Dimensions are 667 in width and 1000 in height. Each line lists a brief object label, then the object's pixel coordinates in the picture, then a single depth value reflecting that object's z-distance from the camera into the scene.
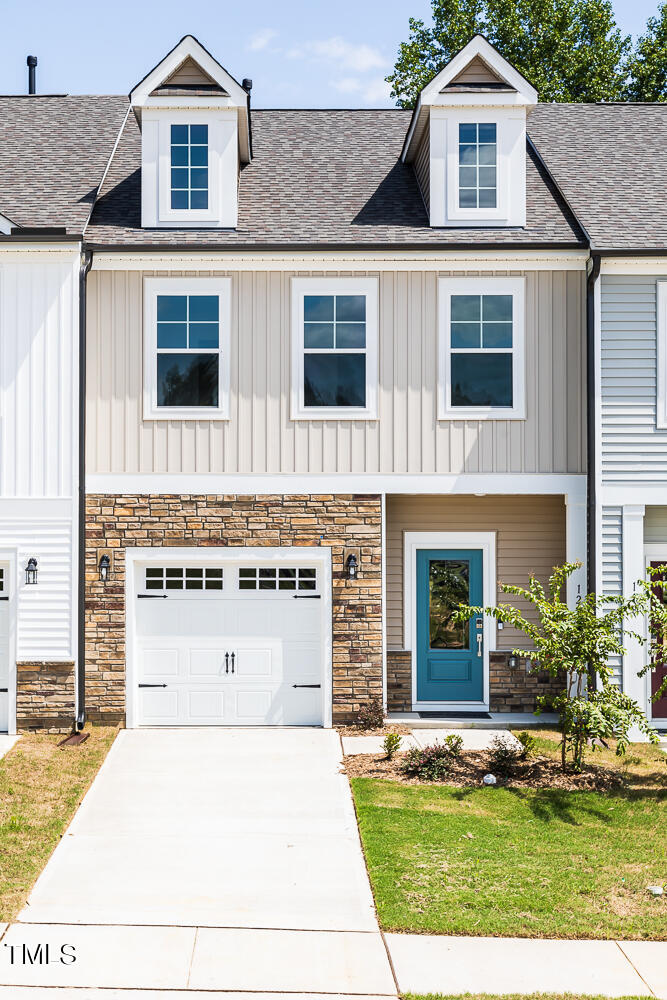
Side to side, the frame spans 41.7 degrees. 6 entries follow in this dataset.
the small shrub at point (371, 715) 11.05
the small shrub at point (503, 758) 9.19
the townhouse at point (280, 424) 11.09
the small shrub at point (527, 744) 9.55
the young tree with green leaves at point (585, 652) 8.67
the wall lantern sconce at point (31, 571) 10.74
